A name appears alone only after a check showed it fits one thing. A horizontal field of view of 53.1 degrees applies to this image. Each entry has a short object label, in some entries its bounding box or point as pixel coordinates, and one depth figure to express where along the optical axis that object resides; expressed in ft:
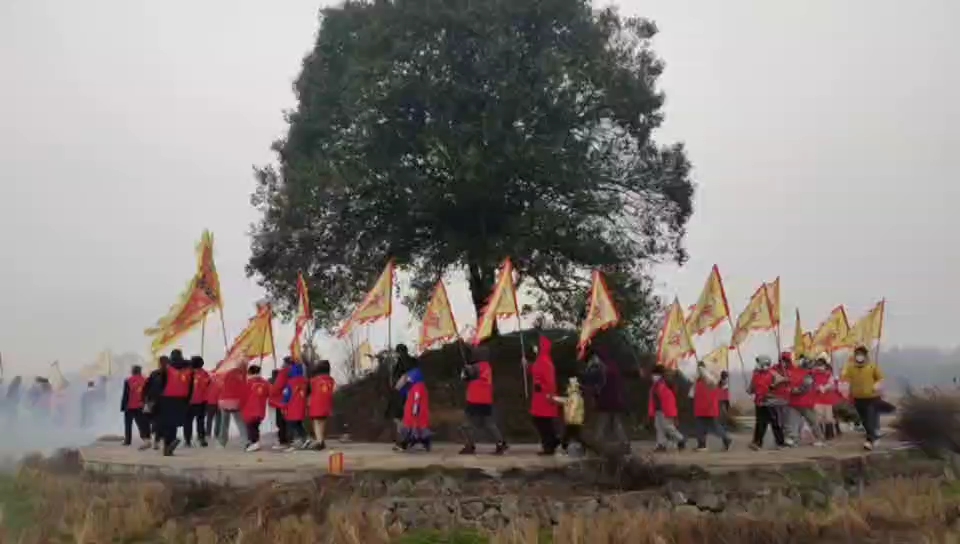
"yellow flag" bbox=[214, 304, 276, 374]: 55.31
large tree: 66.80
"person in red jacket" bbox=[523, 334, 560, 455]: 48.83
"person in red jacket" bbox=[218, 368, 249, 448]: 56.75
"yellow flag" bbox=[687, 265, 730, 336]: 61.82
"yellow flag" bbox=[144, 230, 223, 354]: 54.54
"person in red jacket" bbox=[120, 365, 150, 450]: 59.93
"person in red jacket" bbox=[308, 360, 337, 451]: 52.49
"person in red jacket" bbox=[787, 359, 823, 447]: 56.03
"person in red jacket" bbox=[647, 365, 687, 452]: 52.03
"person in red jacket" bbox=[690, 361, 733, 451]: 53.72
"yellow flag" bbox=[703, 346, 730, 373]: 94.82
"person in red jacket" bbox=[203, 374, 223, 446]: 59.93
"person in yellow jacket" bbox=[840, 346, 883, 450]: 52.37
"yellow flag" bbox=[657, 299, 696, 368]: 58.95
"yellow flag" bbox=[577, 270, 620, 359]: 53.78
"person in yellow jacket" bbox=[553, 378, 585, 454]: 48.34
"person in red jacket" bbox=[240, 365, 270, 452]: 54.75
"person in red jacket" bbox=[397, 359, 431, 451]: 51.03
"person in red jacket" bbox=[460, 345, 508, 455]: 49.37
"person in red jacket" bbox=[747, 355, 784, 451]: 55.57
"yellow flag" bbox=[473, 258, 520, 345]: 54.08
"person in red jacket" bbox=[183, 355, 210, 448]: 57.72
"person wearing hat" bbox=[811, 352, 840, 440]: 58.29
